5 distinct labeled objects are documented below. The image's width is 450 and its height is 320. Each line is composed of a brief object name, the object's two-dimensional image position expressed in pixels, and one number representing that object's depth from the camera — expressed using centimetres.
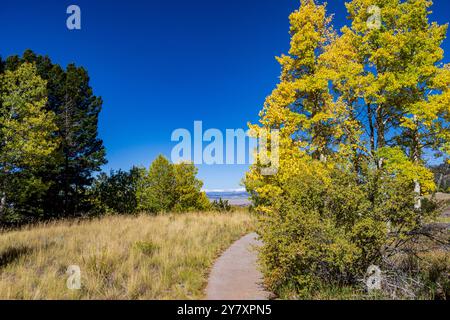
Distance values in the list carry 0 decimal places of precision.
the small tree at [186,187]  3259
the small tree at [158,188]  3059
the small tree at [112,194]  2803
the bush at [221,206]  3422
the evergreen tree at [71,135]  2523
